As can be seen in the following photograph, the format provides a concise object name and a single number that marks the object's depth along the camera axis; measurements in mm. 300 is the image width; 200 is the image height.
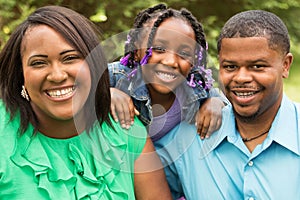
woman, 2604
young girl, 3055
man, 2828
